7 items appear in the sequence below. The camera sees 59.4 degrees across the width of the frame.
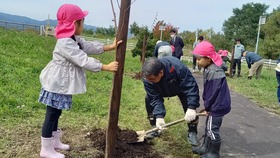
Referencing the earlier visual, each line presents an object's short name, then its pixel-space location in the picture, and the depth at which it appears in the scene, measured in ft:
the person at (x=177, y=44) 30.51
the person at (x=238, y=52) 34.96
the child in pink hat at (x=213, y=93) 9.34
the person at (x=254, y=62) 33.05
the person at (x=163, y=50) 19.49
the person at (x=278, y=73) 19.90
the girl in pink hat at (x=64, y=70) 7.53
